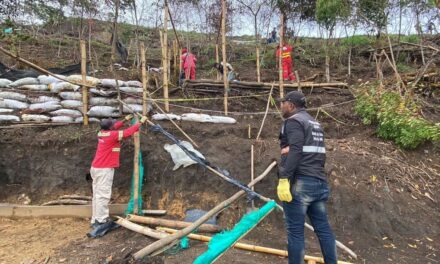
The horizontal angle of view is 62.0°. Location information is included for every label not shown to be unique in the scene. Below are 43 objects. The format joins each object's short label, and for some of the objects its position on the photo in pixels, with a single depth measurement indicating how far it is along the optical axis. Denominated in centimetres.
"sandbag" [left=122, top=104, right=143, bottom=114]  705
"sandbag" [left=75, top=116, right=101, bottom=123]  697
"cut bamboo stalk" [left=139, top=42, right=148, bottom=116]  597
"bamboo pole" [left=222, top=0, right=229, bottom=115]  718
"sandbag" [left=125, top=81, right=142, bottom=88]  752
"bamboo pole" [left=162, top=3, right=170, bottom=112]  682
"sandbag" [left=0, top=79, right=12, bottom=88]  718
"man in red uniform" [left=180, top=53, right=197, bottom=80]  941
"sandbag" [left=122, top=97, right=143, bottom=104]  727
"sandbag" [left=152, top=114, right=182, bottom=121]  691
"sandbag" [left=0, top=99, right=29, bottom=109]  696
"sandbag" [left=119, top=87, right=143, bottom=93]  738
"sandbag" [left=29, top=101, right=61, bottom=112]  696
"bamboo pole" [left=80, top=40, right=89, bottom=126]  638
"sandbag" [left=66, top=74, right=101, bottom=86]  663
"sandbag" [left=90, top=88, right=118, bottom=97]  705
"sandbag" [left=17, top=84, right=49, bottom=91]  716
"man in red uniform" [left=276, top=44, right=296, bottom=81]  1027
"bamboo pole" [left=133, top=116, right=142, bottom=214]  567
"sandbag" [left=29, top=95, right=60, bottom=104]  711
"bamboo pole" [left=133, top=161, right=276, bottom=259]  328
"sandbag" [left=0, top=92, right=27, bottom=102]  705
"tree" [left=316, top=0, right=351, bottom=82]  992
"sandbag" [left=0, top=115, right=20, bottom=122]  679
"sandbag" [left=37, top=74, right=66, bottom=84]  726
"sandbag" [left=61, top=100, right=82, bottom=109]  700
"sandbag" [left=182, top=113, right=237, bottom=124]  706
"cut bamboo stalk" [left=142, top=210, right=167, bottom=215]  578
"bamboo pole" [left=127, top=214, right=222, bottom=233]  500
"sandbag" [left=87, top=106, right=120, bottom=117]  689
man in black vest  333
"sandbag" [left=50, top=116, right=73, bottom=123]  685
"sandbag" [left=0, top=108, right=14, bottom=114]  694
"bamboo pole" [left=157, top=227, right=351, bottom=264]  405
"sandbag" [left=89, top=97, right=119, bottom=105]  705
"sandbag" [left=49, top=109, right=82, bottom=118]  691
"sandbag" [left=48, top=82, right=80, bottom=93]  710
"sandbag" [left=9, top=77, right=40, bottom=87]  721
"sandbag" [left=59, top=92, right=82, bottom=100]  706
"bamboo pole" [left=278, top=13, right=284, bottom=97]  722
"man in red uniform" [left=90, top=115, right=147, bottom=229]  548
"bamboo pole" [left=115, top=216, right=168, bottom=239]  477
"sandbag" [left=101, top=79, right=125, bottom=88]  714
